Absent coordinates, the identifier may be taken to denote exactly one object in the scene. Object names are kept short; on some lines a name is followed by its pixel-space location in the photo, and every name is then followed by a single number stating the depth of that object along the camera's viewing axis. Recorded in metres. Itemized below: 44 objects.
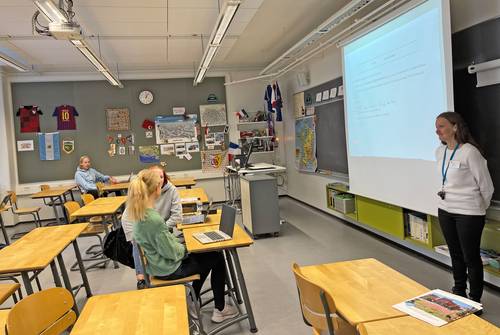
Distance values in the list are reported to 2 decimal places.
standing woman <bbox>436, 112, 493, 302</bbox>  2.77
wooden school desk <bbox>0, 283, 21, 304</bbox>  2.13
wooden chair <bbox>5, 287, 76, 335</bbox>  1.55
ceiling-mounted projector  3.55
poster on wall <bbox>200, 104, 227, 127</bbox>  8.59
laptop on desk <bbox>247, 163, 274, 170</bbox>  6.59
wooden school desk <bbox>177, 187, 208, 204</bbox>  4.70
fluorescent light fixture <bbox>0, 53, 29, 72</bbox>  5.51
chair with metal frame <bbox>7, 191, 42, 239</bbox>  6.56
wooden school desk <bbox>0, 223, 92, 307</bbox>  2.46
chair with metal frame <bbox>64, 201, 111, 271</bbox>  4.43
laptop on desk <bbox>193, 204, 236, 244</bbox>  2.86
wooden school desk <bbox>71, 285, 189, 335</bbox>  1.58
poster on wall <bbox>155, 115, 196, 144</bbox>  8.39
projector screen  3.17
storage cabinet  5.53
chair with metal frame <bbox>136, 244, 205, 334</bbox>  2.68
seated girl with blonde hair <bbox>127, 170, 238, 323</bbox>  2.61
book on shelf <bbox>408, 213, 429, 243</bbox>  3.81
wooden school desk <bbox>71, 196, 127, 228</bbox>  4.30
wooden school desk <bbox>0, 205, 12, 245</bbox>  5.77
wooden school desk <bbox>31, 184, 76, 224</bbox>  6.66
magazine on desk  1.50
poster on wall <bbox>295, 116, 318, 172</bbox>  6.96
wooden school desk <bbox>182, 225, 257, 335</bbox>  2.71
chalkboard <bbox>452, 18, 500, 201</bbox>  2.97
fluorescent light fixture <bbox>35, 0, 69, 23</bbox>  3.21
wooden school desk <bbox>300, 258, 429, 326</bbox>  1.59
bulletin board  7.87
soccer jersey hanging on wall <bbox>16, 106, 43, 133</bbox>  7.78
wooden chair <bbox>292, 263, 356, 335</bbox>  1.61
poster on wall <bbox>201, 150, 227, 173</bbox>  8.65
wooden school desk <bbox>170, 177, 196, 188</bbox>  6.99
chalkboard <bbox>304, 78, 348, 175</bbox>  5.82
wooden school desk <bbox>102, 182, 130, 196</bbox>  6.73
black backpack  3.15
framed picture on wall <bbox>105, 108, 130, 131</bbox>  8.17
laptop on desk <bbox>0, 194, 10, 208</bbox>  6.24
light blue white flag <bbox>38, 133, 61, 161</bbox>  7.88
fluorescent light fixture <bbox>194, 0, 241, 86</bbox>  3.67
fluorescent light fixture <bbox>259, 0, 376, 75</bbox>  3.94
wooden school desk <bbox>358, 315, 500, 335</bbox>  1.40
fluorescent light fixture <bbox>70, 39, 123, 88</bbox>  4.45
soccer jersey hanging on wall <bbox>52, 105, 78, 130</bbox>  7.93
